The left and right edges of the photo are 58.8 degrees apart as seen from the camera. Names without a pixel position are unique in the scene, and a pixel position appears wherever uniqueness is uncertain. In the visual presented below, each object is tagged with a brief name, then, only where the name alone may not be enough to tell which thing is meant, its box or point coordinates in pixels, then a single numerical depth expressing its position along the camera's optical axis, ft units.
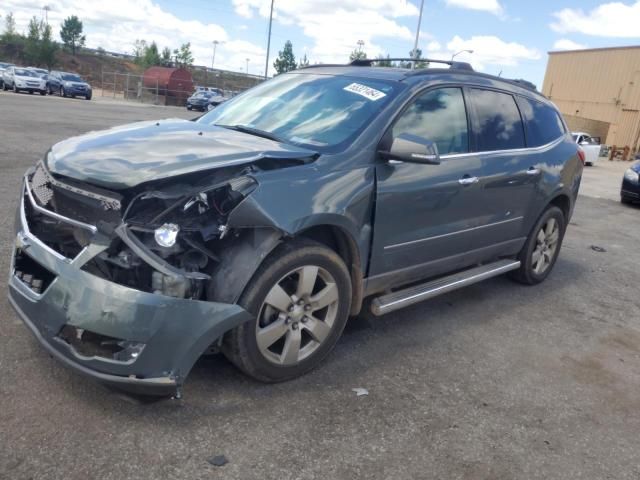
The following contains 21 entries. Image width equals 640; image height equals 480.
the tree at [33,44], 196.34
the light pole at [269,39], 136.38
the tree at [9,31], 224.12
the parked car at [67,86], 119.24
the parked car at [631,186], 39.86
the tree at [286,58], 216.02
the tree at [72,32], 301.43
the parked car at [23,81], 111.04
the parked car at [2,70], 116.47
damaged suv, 8.89
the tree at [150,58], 241.35
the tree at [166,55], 249.96
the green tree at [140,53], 256.27
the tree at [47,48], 195.52
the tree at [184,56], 234.99
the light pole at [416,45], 115.62
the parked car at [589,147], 74.95
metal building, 112.06
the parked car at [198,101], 125.80
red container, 144.87
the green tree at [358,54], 171.27
